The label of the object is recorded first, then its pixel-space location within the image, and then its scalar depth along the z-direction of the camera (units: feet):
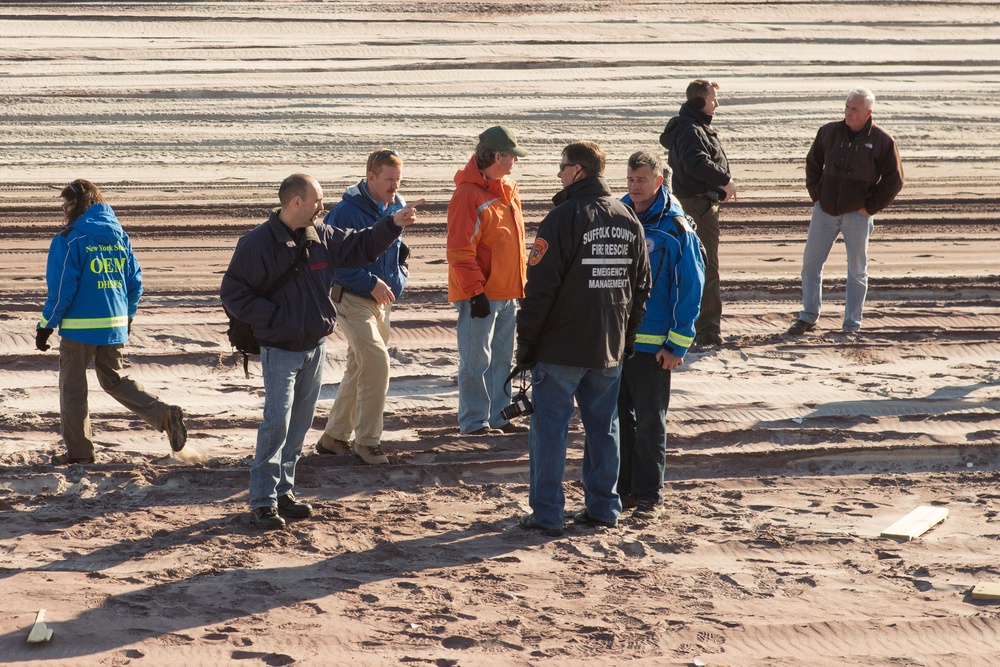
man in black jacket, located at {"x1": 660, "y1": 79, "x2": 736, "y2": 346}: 58.34
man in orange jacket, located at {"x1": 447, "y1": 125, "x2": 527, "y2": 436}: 45.09
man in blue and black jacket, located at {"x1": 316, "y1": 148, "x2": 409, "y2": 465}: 43.47
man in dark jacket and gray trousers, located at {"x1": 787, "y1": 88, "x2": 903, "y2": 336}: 60.90
